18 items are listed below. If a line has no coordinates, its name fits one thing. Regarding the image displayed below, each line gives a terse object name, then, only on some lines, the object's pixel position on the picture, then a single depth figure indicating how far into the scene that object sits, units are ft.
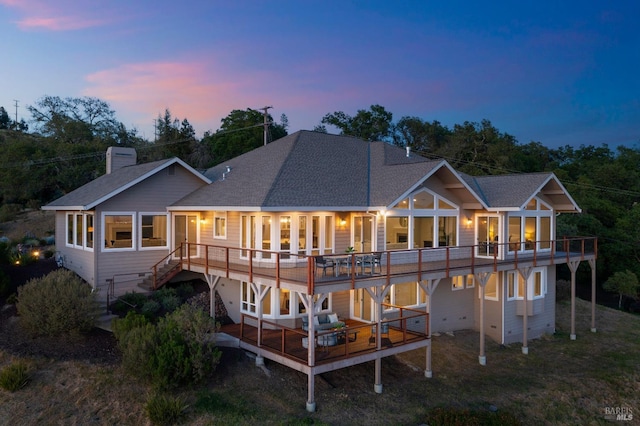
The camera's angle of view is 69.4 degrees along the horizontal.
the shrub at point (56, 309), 42.32
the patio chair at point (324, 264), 40.88
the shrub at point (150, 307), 47.55
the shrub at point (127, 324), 40.91
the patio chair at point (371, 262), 42.57
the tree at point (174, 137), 157.48
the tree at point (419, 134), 169.78
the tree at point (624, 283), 100.94
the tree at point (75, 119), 146.00
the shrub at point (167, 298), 50.16
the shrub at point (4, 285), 50.65
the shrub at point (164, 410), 32.35
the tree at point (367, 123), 163.53
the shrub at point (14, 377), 35.42
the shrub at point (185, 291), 54.85
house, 43.47
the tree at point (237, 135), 146.57
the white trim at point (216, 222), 54.44
